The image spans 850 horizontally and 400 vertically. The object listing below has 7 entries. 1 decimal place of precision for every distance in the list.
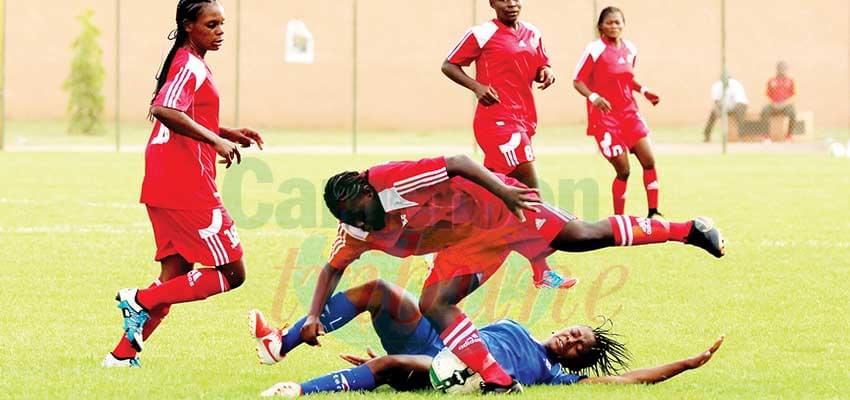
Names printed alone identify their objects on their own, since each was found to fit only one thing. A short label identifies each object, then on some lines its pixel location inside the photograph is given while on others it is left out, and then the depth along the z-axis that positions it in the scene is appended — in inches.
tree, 2770.7
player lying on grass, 502.6
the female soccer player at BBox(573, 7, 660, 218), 1079.0
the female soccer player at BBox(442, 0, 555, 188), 860.6
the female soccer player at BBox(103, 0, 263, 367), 542.3
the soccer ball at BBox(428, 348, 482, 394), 489.1
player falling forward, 495.8
